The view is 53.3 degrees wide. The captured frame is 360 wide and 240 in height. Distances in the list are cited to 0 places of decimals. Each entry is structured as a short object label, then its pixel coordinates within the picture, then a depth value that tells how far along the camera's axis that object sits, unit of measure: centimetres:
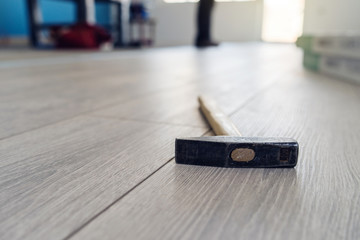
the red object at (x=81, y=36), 375
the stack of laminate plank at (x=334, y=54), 128
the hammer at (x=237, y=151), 42
